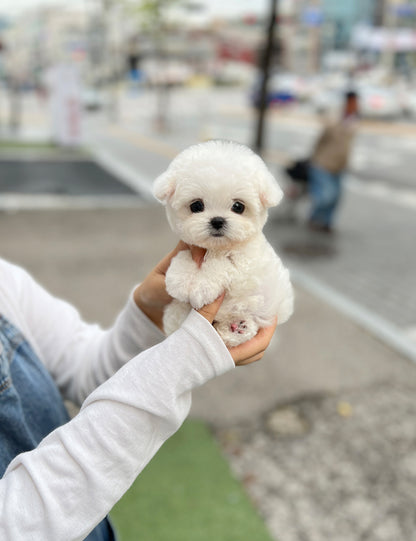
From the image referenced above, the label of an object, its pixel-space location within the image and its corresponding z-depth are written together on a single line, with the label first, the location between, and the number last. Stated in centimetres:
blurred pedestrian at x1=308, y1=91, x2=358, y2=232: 710
